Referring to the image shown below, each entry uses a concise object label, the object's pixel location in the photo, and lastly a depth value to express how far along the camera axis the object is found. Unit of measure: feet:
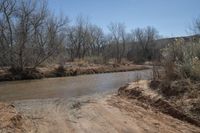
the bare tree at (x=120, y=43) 121.98
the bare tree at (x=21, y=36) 55.81
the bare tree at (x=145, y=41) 124.64
